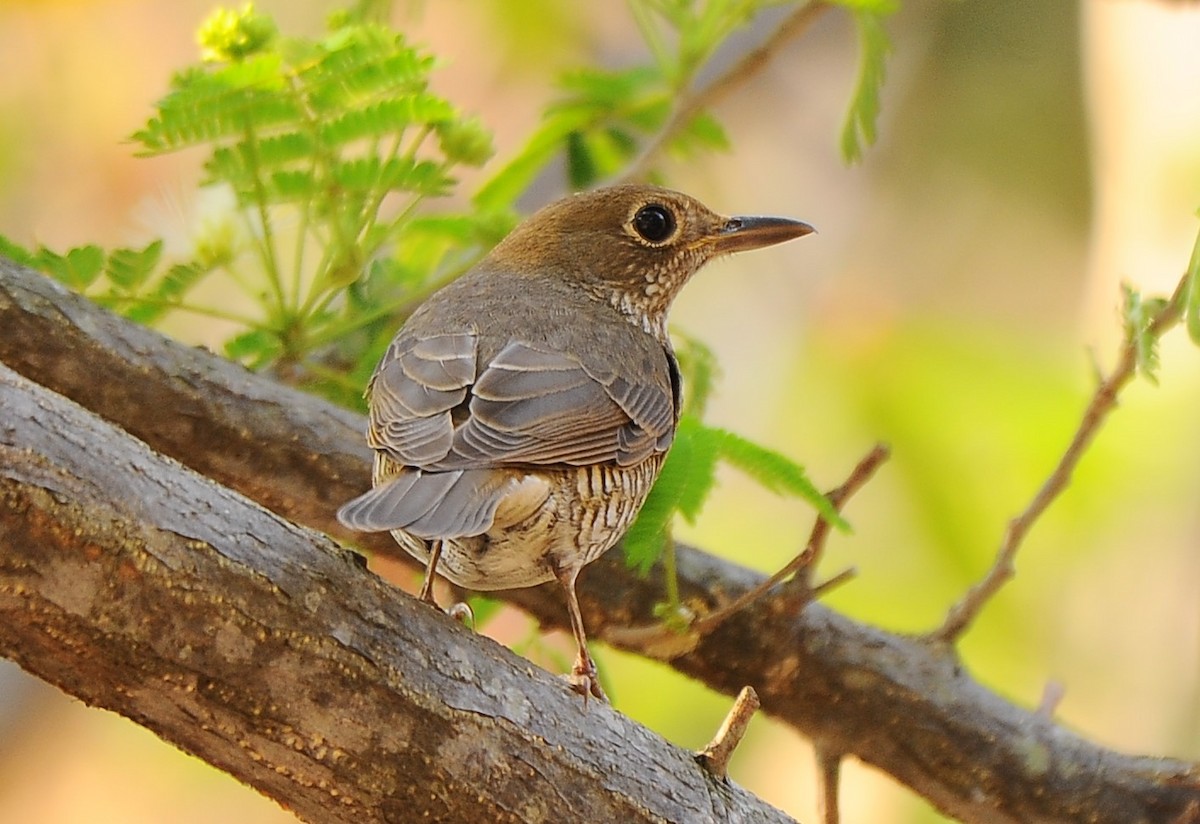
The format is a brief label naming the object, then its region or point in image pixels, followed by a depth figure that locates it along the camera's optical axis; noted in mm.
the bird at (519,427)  5031
